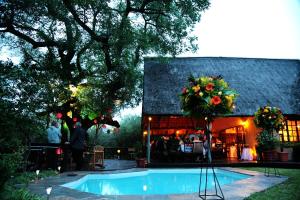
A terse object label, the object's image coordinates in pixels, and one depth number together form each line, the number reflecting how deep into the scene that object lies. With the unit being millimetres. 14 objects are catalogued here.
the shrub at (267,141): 10641
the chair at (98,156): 9977
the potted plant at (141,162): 10773
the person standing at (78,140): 9438
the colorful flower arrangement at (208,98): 4199
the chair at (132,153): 17409
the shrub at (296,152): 10922
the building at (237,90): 12383
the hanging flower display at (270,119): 9305
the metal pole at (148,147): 11217
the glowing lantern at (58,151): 9309
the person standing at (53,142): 9301
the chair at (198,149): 12044
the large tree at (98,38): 9883
